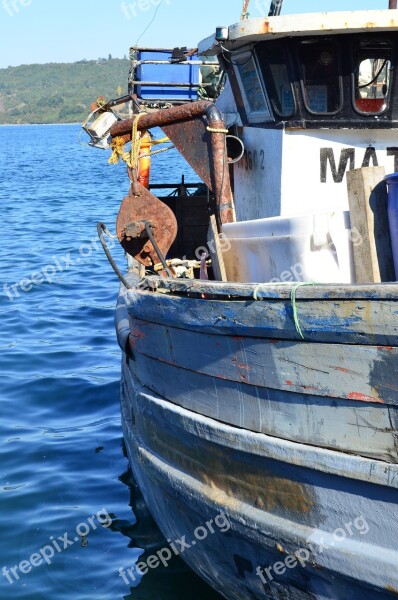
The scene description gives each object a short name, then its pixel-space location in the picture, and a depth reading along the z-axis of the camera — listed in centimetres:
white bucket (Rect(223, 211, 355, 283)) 891
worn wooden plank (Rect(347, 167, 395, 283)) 895
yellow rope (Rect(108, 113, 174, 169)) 1253
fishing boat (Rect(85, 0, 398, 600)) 817
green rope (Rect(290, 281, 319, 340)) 819
